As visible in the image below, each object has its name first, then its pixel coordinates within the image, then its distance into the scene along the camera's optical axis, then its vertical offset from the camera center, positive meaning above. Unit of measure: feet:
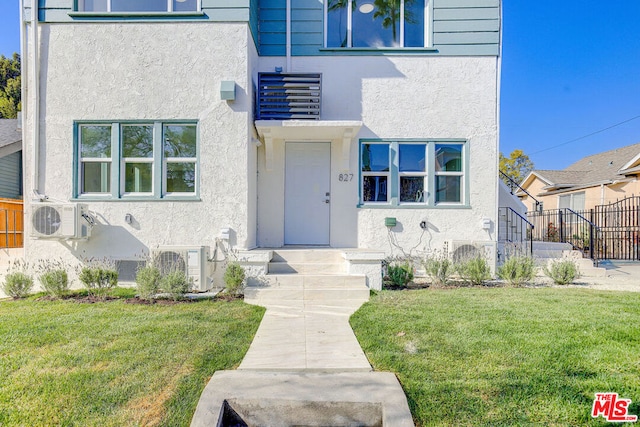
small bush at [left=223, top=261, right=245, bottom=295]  18.20 -3.46
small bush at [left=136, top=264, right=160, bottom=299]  17.25 -3.46
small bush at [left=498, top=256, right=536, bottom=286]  20.45 -3.34
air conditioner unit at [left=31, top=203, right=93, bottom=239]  19.38 -0.47
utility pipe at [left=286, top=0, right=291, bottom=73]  23.90 +11.89
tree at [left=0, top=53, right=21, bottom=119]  63.31 +23.99
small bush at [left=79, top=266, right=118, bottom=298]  17.98 -3.49
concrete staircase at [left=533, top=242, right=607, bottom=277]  24.76 -3.11
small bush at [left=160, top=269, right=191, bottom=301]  17.22 -3.59
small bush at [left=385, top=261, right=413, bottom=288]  20.30 -3.63
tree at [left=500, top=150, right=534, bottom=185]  93.25 +13.88
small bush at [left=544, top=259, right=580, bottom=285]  21.04 -3.56
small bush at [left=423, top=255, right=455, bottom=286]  20.65 -3.36
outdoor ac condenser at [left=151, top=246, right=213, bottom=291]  19.12 -2.65
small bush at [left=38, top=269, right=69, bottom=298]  17.93 -3.63
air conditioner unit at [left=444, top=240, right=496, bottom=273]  22.36 -2.35
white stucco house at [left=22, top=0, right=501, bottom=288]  20.94 +5.58
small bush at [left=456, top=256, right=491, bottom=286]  20.58 -3.39
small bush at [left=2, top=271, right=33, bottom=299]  17.88 -3.79
